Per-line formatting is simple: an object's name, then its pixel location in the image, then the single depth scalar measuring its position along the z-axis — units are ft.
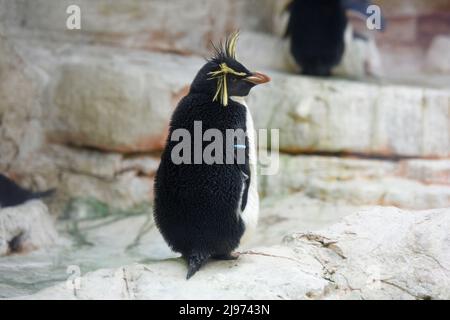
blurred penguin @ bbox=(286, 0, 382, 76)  19.01
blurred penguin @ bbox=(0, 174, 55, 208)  14.03
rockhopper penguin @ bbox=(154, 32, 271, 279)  9.35
